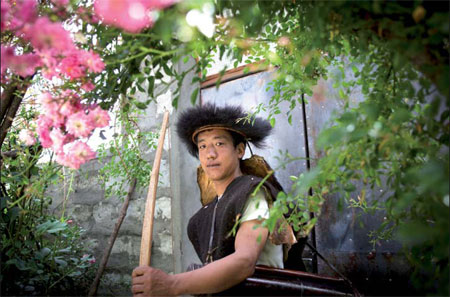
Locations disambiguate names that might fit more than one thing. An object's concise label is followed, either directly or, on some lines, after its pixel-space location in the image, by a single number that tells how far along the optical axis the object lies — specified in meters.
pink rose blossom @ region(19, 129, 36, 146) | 1.16
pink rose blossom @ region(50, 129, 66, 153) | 1.07
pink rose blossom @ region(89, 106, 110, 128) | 1.08
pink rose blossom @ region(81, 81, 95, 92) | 1.13
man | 1.49
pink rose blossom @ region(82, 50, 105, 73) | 1.01
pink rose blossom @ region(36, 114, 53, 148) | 1.06
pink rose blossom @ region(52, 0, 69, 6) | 1.03
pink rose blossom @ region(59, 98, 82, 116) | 1.05
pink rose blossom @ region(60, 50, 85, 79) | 1.01
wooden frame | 2.98
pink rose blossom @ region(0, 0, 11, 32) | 0.89
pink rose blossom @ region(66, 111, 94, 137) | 1.04
